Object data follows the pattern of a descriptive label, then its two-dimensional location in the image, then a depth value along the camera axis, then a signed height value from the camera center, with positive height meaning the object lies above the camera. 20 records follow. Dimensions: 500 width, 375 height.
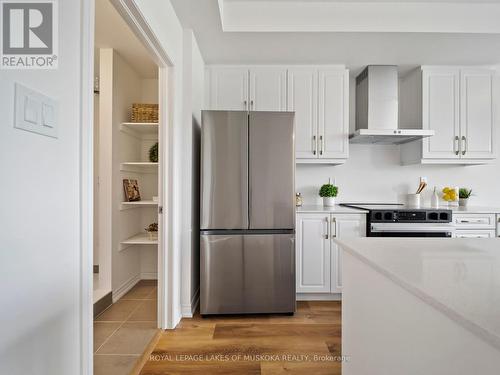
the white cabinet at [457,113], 3.02 +0.80
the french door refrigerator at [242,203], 2.43 -0.12
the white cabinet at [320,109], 2.98 +0.83
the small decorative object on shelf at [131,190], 3.05 -0.02
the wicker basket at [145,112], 3.09 +0.83
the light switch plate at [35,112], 0.76 +0.22
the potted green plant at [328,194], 3.11 -0.06
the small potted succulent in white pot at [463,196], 3.21 -0.08
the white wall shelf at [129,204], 2.95 -0.16
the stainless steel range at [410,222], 2.69 -0.31
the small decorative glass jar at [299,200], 3.18 -0.13
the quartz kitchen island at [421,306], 0.63 -0.33
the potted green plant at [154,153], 3.18 +0.39
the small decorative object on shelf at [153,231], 3.16 -0.48
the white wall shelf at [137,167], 2.96 +0.24
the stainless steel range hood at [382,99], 3.01 +0.95
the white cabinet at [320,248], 2.75 -0.57
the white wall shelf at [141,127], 2.96 +0.67
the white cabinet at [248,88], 2.98 +1.05
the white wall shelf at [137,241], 2.94 -0.55
